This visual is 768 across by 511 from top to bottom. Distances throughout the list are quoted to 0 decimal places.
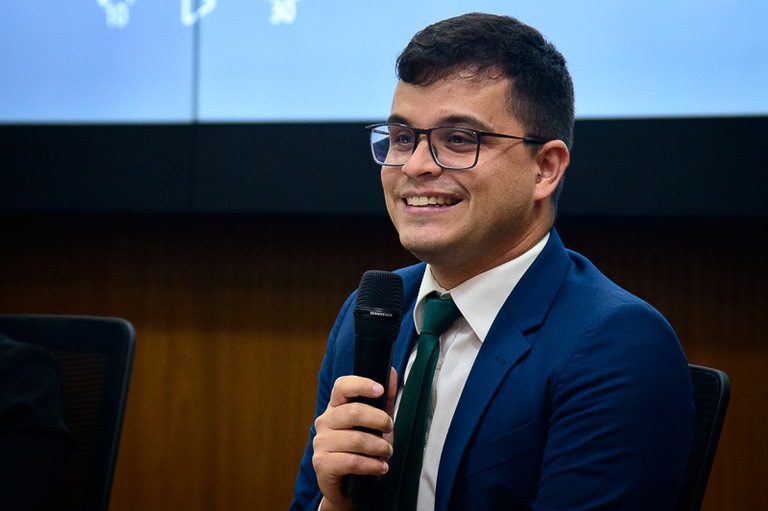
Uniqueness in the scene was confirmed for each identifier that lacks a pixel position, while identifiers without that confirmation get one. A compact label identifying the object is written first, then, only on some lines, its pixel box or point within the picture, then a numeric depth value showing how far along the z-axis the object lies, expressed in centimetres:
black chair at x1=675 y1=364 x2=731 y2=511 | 272
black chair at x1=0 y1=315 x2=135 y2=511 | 294
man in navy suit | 261
